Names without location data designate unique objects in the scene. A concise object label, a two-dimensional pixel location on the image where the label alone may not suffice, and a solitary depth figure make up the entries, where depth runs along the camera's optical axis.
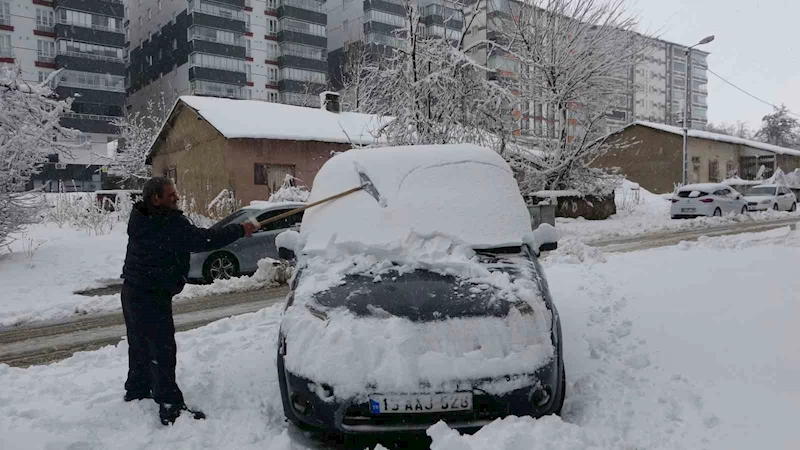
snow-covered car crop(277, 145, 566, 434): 2.90
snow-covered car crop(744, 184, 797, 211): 23.80
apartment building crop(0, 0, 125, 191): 52.91
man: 3.59
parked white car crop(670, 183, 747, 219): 20.80
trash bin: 14.38
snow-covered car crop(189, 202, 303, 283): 9.74
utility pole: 28.05
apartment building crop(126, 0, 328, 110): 59.09
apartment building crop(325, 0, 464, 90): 68.69
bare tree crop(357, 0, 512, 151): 15.06
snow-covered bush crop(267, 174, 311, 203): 16.38
